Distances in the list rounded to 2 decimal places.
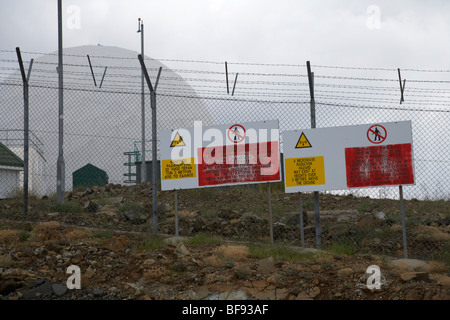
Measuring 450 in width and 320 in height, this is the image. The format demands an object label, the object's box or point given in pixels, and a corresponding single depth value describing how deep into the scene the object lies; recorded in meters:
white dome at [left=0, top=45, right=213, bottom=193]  25.27
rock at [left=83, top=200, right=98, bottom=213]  13.50
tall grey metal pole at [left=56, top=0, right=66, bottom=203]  13.99
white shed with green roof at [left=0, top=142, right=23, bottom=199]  19.97
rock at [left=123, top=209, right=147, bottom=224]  12.55
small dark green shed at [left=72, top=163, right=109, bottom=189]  25.36
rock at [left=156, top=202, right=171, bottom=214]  13.48
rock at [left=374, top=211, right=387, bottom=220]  12.18
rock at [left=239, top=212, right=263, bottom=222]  12.00
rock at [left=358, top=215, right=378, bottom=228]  11.65
